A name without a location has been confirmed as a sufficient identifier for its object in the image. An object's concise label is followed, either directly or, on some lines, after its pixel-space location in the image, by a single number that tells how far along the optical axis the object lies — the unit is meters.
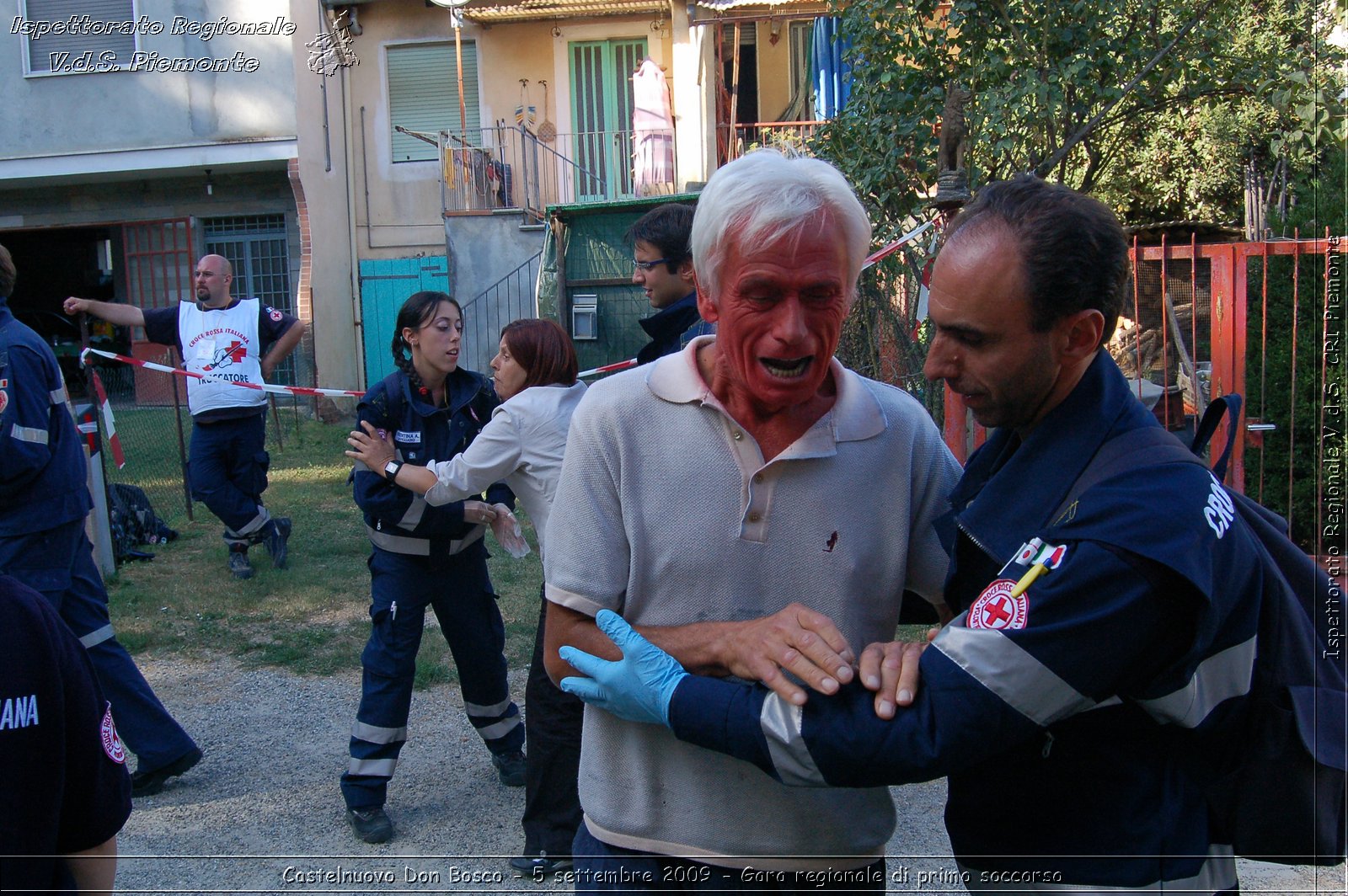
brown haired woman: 3.55
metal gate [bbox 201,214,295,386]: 17.34
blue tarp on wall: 14.16
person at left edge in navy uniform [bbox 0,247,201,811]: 3.79
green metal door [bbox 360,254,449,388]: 17.50
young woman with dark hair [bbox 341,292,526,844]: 4.05
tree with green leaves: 6.30
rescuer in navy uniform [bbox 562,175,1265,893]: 1.44
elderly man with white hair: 1.85
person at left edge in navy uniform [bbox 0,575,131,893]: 1.75
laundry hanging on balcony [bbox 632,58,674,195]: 15.25
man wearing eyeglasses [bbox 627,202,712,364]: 3.66
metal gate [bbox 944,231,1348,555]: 5.88
